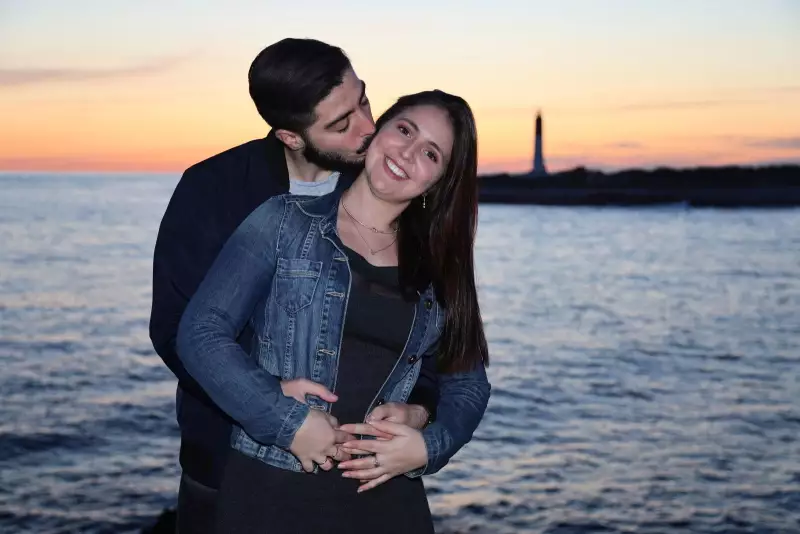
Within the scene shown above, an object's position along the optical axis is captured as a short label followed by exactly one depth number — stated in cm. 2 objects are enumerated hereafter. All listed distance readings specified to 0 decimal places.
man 277
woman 225
